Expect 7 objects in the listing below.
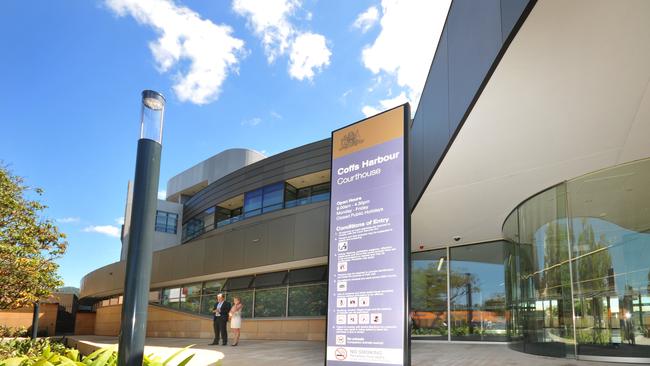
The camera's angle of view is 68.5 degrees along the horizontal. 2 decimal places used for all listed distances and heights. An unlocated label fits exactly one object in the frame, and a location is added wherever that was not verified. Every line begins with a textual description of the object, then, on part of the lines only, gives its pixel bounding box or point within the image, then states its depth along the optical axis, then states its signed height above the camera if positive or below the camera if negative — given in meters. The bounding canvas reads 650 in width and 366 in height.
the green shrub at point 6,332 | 14.69 -1.81
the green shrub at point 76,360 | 3.68 -0.70
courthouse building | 5.39 +1.87
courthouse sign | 4.48 +0.39
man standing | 13.80 -1.06
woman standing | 13.57 -1.00
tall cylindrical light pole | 3.22 +0.27
